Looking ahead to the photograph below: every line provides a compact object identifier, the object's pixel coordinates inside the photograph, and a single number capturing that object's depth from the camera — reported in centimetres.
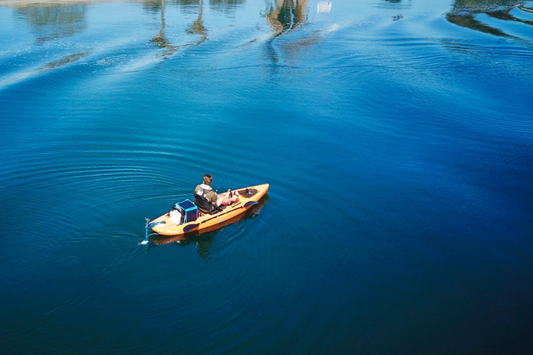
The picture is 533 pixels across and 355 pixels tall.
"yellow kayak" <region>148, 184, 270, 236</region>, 1281
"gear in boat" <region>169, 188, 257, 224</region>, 1292
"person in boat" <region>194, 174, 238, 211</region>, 1333
